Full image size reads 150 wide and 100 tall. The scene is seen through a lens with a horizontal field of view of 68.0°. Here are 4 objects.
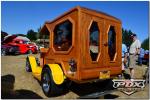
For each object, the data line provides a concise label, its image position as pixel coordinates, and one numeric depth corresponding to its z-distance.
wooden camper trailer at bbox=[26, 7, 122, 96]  2.78
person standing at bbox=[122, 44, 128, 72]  4.74
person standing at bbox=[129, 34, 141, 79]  3.98
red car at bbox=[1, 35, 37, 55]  10.21
